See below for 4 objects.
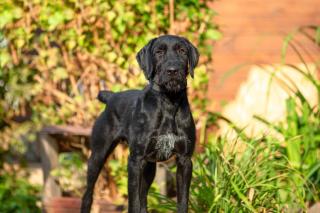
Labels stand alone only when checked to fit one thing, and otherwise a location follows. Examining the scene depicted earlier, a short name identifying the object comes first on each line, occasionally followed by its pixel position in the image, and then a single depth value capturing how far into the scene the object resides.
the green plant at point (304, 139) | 10.47
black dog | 7.11
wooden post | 10.64
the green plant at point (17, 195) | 11.38
